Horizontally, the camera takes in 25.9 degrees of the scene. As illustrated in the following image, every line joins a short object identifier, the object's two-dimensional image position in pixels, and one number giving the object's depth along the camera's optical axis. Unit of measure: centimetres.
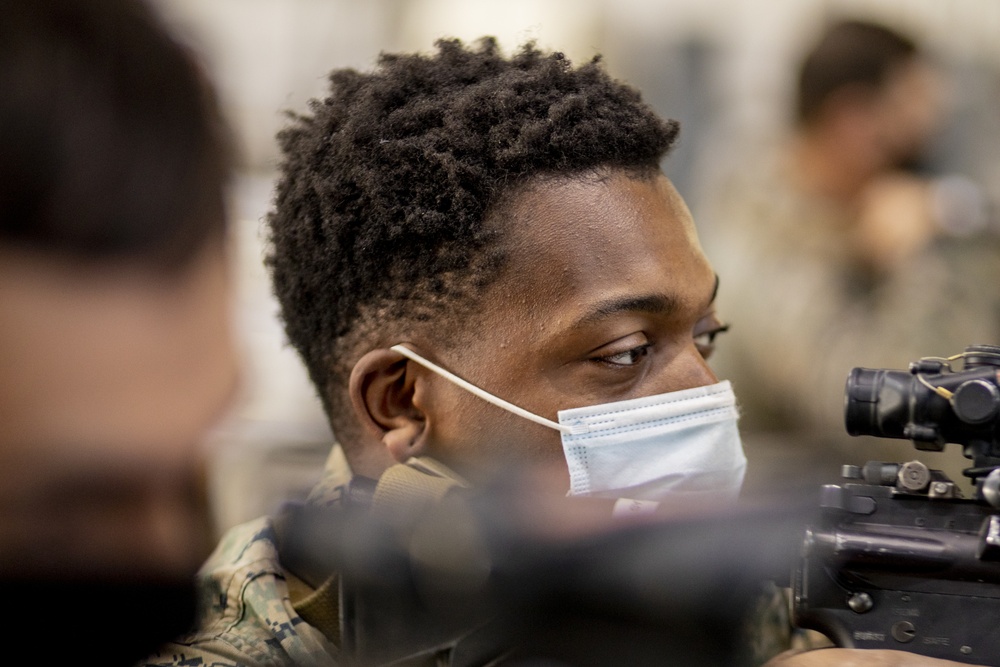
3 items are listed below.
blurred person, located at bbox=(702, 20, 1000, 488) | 213
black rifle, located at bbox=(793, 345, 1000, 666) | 126
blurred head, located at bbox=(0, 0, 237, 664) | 102
